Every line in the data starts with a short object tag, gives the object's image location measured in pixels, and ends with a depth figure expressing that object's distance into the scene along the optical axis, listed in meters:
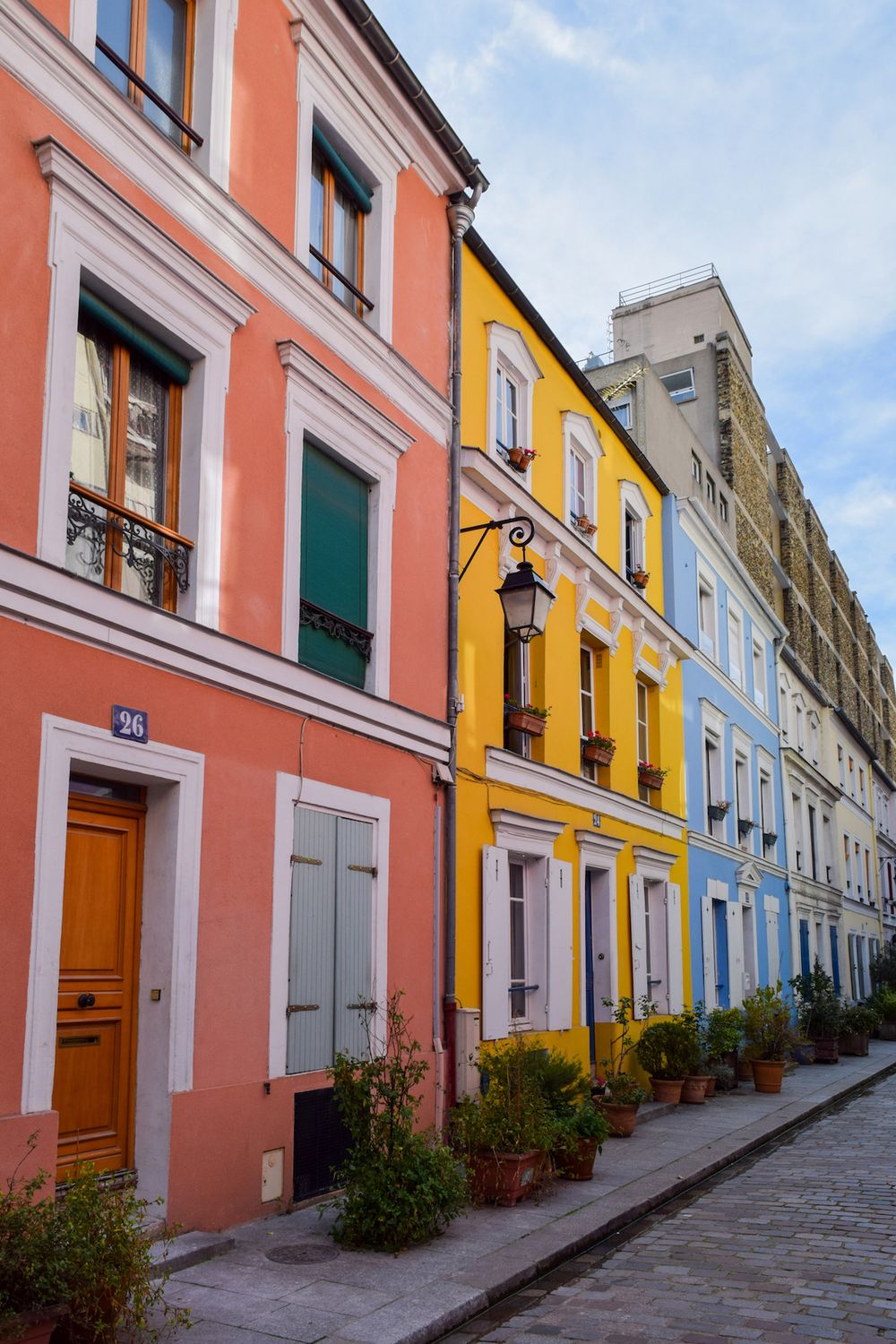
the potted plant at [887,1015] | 28.00
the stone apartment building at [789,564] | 26.27
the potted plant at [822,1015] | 21.16
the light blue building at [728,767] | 18.81
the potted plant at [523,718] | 12.61
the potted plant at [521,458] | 12.88
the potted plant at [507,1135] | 8.30
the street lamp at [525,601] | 10.26
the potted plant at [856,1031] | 22.31
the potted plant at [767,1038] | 16.28
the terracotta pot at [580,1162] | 9.20
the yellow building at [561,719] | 11.63
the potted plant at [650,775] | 16.69
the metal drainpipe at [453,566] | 10.33
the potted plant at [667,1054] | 14.15
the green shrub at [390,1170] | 7.01
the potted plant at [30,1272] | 4.43
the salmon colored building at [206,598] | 6.48
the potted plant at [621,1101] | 11.73
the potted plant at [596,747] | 14.70
